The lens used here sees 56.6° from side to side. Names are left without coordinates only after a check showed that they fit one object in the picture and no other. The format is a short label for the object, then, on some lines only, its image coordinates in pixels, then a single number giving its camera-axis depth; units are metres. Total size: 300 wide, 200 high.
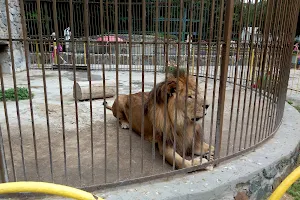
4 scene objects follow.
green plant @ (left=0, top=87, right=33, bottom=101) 6.01
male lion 2.88
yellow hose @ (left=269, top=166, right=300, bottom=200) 1.50
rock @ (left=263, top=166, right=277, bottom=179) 2.95
